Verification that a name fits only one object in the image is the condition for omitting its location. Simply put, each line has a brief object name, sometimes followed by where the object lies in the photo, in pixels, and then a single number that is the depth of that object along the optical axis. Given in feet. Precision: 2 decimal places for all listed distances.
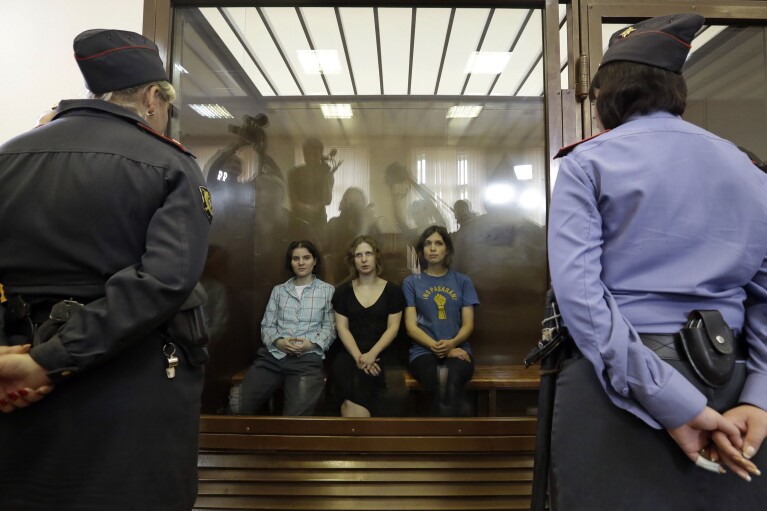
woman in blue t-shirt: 7.66
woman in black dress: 7.41
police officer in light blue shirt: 2.89
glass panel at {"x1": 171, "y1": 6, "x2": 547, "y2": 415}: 6.88
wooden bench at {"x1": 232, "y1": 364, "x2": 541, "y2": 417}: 6.88
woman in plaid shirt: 7.13
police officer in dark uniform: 3.16
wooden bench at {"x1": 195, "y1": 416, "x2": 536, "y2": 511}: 5.78
